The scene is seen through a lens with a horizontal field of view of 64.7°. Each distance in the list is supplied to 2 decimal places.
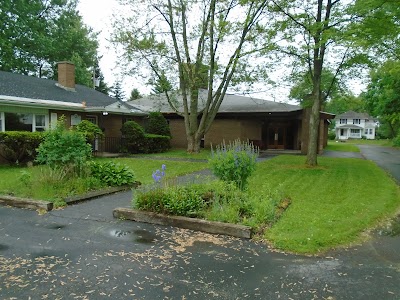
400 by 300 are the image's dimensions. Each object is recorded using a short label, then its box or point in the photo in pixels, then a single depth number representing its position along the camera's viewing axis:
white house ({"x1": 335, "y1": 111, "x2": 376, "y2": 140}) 67.25
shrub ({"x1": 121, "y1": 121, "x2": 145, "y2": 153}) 18.81
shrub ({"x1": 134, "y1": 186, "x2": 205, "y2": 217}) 5.68
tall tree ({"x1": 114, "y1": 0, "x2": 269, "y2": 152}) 17.75
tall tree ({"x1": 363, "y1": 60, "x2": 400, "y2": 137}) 27.48
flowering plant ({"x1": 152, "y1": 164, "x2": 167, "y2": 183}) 6.07
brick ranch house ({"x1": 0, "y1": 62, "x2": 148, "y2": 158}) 14.23
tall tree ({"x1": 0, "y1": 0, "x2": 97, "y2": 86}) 29.78
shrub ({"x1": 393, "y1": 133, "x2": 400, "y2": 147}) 35.90
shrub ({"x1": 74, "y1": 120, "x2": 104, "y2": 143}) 15.33
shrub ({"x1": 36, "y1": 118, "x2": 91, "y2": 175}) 7.79
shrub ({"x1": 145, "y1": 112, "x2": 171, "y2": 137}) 21.91
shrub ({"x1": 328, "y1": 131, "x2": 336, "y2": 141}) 60.05
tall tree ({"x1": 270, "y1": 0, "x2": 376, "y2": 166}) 11.55
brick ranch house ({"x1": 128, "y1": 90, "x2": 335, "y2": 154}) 21.53
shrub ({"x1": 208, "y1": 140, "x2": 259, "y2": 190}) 6.73
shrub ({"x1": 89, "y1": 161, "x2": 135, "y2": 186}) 8.41
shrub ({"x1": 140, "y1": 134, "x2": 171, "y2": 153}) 19.62
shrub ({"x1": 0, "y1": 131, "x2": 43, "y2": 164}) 12.30
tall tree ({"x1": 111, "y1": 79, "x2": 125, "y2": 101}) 57.36
